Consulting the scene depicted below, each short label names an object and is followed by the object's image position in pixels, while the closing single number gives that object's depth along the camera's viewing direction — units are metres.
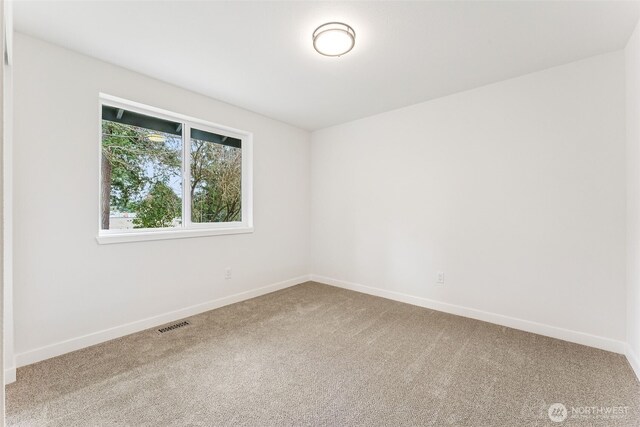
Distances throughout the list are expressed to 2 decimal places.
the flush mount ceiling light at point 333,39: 2.09
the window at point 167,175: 2.73
